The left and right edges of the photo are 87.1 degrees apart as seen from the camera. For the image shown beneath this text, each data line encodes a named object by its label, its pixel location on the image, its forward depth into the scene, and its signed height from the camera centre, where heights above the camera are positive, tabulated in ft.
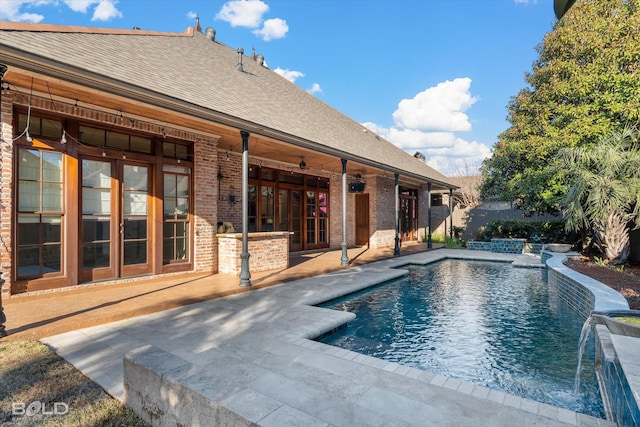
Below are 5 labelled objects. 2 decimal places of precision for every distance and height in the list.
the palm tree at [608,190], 26.20 +1.86
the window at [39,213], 16.60 +0.13
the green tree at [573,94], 30.37 +12.09
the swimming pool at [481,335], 10.28 -5.13
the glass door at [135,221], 20.59 -0.35
